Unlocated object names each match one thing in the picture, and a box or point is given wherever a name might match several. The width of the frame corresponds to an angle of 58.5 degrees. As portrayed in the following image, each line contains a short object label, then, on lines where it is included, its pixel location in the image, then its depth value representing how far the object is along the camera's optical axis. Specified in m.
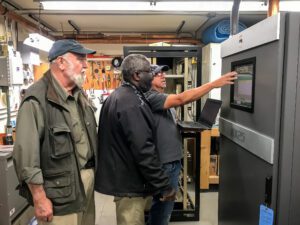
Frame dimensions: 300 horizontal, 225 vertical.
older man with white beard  1.36
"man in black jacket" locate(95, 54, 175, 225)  1.58
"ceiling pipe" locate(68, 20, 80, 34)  4.32
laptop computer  1.92
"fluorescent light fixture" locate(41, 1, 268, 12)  2.83
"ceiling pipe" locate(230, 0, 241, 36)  1.74
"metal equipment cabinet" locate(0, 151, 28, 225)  2.20
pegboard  5.13
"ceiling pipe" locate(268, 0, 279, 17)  2.27
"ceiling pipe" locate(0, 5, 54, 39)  3.26
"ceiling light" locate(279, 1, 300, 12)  2.86
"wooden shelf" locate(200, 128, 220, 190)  3.64
